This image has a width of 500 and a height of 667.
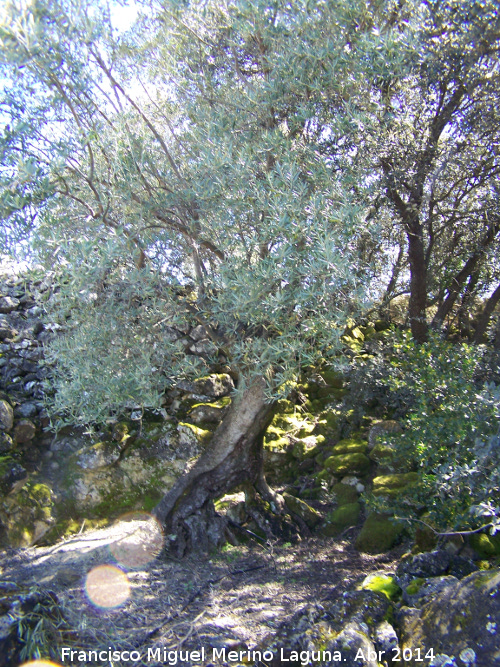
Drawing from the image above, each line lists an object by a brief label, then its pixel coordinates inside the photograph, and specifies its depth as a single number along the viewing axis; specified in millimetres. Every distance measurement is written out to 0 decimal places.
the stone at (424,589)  4215
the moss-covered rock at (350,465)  8703
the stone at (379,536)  6871
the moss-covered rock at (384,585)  4734
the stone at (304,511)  7871
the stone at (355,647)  3545
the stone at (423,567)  4789
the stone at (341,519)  7734
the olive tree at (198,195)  5066
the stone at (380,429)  8977
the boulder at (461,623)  3422
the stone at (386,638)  3797
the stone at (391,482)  7137
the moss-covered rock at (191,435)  8641
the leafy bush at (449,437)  4336
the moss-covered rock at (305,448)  9523
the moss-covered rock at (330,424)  10016
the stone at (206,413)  9070
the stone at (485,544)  5078
